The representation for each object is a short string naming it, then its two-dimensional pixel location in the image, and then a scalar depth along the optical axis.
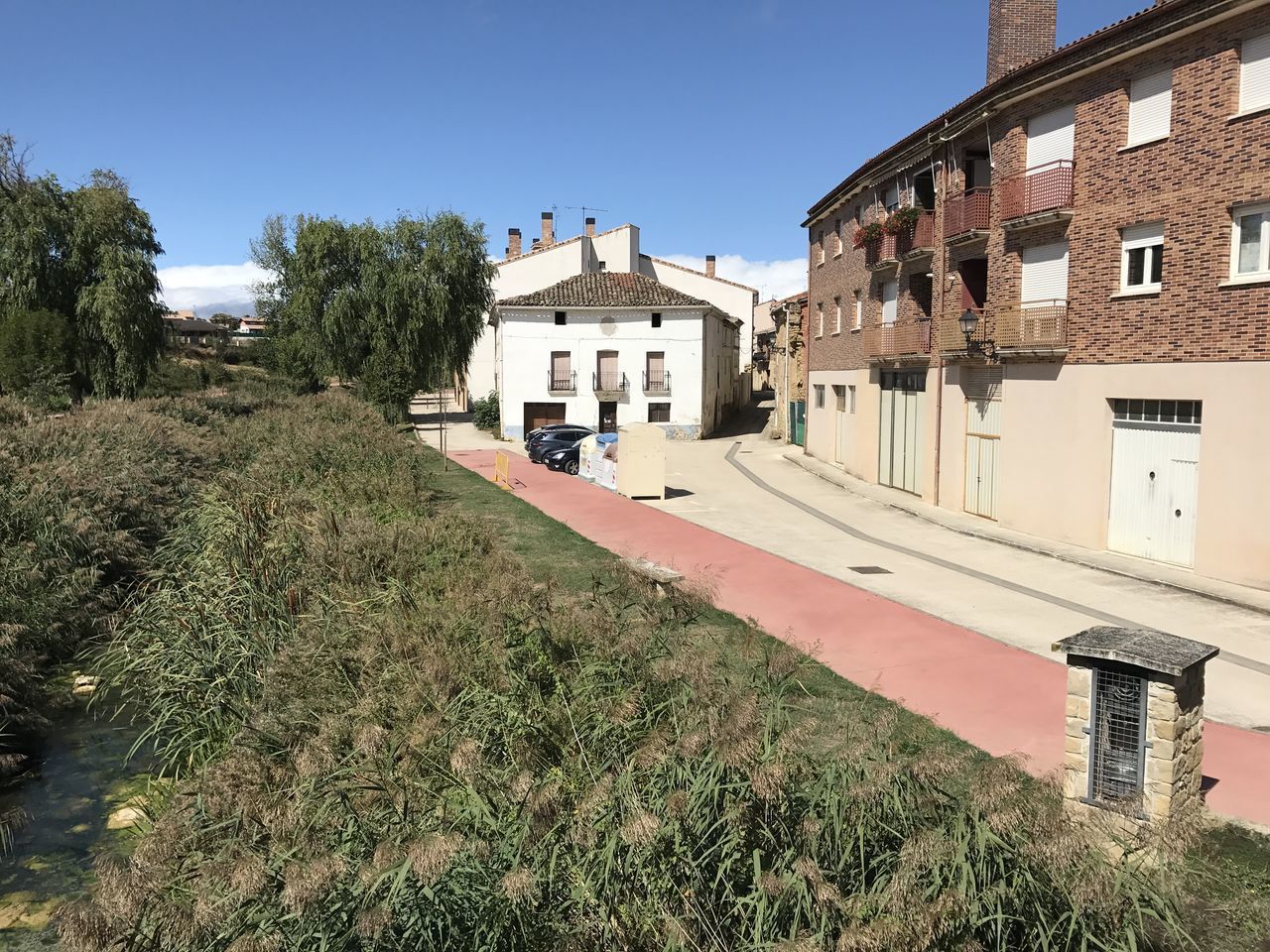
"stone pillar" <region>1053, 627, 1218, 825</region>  5.09
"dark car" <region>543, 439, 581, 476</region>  26.58
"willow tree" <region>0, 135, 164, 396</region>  29.77
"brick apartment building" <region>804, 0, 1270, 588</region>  12.84
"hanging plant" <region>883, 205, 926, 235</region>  21.09
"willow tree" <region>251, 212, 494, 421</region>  38.78
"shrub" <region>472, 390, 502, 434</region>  41.17
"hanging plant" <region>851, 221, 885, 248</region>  22.83
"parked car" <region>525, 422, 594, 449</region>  30.25
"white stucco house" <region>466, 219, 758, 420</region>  45.03
